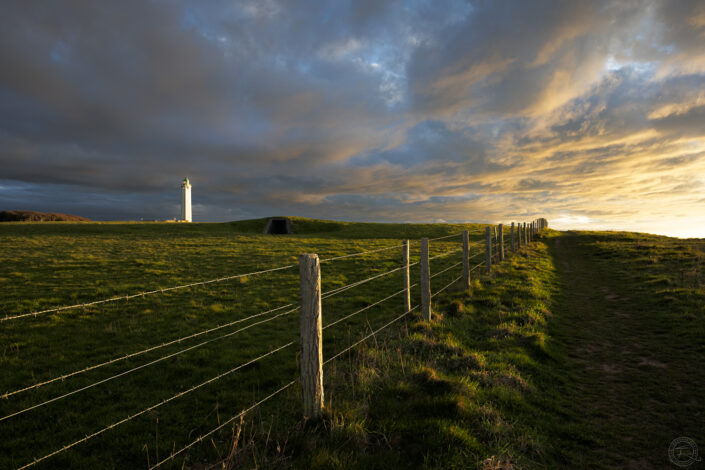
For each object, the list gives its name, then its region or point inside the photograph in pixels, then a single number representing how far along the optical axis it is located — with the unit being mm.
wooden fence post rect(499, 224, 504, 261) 18234
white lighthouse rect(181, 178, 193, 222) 98338
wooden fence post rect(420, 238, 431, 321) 8961
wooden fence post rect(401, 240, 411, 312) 9094
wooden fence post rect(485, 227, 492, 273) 15938
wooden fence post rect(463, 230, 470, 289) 12320
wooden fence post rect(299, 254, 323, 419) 4574
